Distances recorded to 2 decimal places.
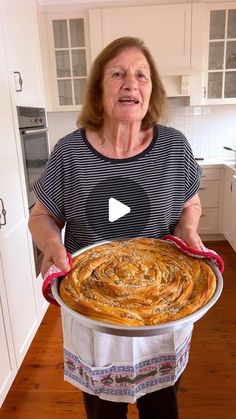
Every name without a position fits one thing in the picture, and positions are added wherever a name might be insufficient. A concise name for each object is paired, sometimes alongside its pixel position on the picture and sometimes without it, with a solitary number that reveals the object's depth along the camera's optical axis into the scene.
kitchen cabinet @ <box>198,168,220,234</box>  3.01
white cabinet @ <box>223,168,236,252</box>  2.79
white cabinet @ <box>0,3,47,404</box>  1.46
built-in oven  1.77
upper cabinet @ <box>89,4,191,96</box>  2.63
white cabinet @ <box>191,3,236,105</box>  2.70
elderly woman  0.83
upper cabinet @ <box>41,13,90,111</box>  2.77
